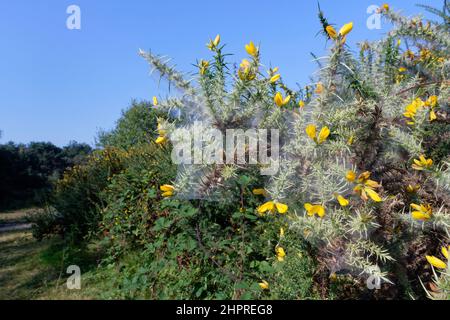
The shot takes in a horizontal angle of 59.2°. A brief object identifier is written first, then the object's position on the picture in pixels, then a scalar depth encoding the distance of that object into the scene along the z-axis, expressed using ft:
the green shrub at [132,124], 40.45
